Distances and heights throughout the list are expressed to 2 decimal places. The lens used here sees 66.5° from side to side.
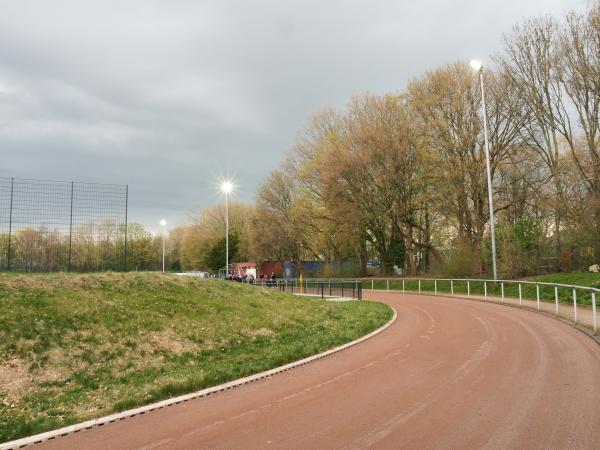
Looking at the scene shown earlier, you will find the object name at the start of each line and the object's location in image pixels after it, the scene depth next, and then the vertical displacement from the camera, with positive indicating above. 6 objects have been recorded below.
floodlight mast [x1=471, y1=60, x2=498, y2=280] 24.41 +3.53
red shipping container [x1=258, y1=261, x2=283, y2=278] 56.62 -0.19
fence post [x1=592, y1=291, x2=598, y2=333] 11.77 -1.11
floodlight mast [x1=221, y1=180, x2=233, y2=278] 42.50 +7.42
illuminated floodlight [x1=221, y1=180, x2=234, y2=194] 42.50 +7.44
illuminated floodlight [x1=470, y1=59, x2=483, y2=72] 24.78 +10.84
